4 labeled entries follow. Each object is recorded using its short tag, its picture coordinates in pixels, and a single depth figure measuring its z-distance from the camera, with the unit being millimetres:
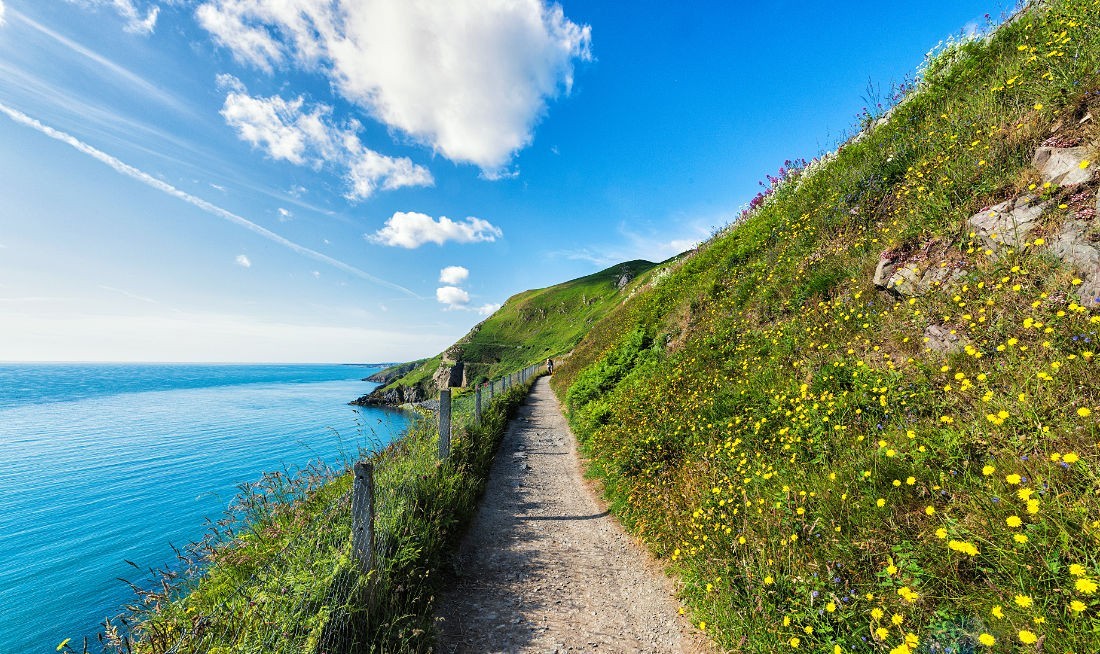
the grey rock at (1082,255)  4062
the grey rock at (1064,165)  4895
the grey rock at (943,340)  4828
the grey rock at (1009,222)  5043
